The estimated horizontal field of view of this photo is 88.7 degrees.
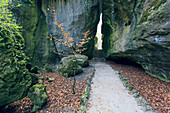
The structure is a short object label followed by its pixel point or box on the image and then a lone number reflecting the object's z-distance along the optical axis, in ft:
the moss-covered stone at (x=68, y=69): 23.56
